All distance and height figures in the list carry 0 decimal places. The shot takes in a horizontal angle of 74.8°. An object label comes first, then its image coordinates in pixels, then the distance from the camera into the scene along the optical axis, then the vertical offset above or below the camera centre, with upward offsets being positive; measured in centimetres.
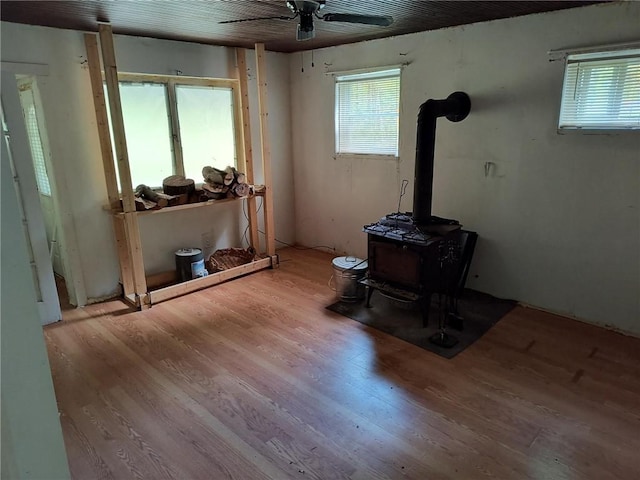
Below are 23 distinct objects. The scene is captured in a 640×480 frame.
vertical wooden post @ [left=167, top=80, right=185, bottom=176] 410 +5
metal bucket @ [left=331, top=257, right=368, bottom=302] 373 -125
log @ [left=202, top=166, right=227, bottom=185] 418 -38
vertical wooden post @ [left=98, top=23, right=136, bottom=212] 323 +19
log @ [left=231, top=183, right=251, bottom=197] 421 -53
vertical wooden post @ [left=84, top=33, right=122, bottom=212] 345 +15
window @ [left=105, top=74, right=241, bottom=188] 392 +12
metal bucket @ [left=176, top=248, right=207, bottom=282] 418 -125
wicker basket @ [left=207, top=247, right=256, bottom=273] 449 -131
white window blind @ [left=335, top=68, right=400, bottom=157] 426 +22
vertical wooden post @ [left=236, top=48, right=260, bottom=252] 444 -4
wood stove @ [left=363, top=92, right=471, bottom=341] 328 -85
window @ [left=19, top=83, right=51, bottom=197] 353 +5
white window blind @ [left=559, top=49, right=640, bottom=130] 290 +27
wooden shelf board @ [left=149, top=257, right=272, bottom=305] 386 -139
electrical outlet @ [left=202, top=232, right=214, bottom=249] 462 -111
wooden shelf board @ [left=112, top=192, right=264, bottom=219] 365 -62
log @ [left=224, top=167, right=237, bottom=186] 418 -40
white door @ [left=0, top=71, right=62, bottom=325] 310 -46
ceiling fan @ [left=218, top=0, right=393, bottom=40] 245 +70
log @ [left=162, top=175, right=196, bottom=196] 389 -44
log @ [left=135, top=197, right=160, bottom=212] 363 -57
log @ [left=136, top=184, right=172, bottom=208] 376 -52
